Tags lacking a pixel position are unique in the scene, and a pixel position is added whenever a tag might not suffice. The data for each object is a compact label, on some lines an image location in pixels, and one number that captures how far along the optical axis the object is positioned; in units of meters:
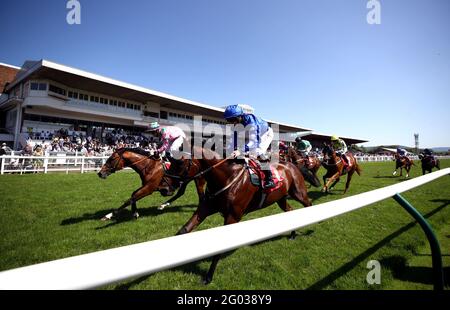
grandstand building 22.33
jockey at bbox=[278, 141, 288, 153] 9.31
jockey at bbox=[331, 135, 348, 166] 9.42
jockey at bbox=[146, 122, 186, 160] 4.94
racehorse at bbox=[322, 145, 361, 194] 8.74
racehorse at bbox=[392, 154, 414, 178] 15.61
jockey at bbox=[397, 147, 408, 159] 15.86
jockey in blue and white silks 3.73
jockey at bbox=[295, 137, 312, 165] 9.70
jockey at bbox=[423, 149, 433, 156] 13.68
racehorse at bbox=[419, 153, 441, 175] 13.51
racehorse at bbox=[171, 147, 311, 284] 3.27
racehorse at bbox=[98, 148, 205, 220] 5.62
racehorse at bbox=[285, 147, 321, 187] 9.25
